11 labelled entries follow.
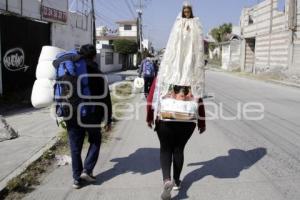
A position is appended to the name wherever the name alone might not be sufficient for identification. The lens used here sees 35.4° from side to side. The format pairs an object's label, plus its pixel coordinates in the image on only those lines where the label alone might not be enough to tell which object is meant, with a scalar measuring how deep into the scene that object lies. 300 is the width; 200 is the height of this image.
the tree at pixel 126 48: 54.95
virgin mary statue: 5.16
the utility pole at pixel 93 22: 26.26
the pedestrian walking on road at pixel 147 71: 16.56
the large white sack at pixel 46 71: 6.12
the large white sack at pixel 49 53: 6.24
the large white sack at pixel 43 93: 6.08
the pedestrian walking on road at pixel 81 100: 5.49
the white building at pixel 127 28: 103.19
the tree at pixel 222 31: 89.12
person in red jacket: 5.12
